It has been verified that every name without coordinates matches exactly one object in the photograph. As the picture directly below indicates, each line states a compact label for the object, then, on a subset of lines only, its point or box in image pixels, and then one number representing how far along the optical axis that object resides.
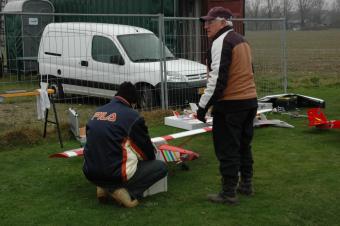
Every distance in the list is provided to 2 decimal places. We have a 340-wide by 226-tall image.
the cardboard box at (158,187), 5.31
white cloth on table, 7.57
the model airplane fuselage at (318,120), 7.82
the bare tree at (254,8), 61.77
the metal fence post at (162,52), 9.83
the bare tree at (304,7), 89.75
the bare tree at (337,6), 93.66
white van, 10.52
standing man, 4.73
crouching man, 4.85
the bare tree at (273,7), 66.75
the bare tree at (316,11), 91.11
